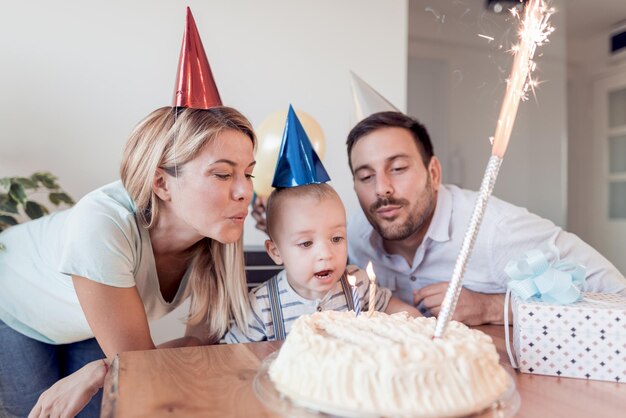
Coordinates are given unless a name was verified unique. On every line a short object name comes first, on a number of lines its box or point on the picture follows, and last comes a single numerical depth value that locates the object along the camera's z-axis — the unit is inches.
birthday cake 23.5
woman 44.3
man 61.8
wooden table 25.0
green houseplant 73.3
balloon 72.7
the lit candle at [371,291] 32.6
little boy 50.3
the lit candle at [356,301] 34.7
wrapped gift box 31.9
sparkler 24.7
